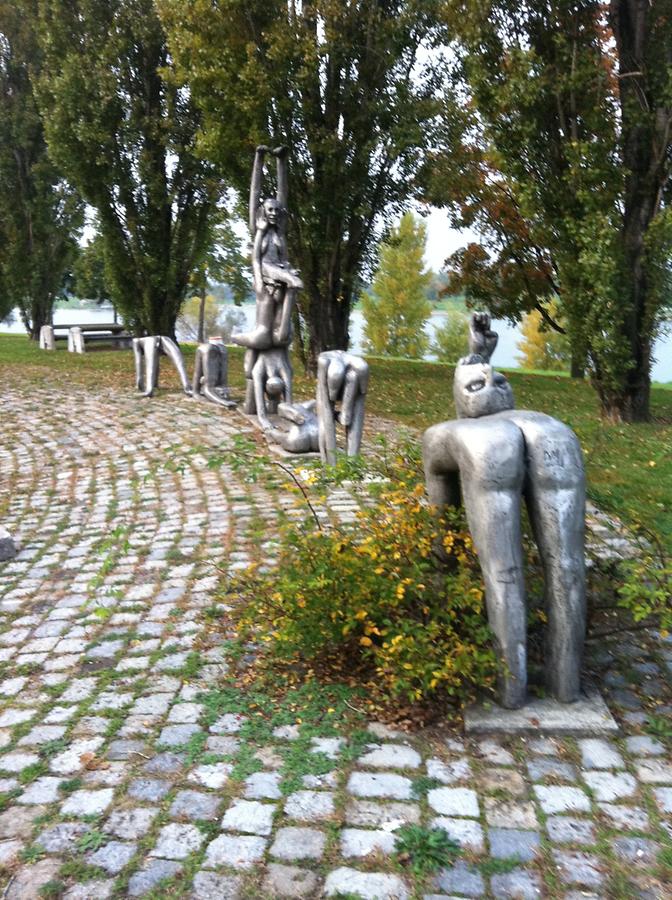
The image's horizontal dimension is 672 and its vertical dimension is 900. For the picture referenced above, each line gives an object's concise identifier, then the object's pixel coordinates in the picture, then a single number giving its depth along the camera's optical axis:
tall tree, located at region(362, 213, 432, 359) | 42.91
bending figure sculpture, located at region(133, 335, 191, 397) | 14.77
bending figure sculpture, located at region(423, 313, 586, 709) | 3.69
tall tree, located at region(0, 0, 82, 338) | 25.33
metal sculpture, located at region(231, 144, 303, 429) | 11.16
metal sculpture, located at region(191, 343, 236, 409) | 13.98
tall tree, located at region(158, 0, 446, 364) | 15.04
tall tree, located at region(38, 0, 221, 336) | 19.34
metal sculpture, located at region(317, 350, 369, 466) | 8.42
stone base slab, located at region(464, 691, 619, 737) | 3.77
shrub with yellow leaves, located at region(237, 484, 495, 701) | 3.81
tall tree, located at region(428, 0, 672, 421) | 12.76
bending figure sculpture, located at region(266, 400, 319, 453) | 9.87
